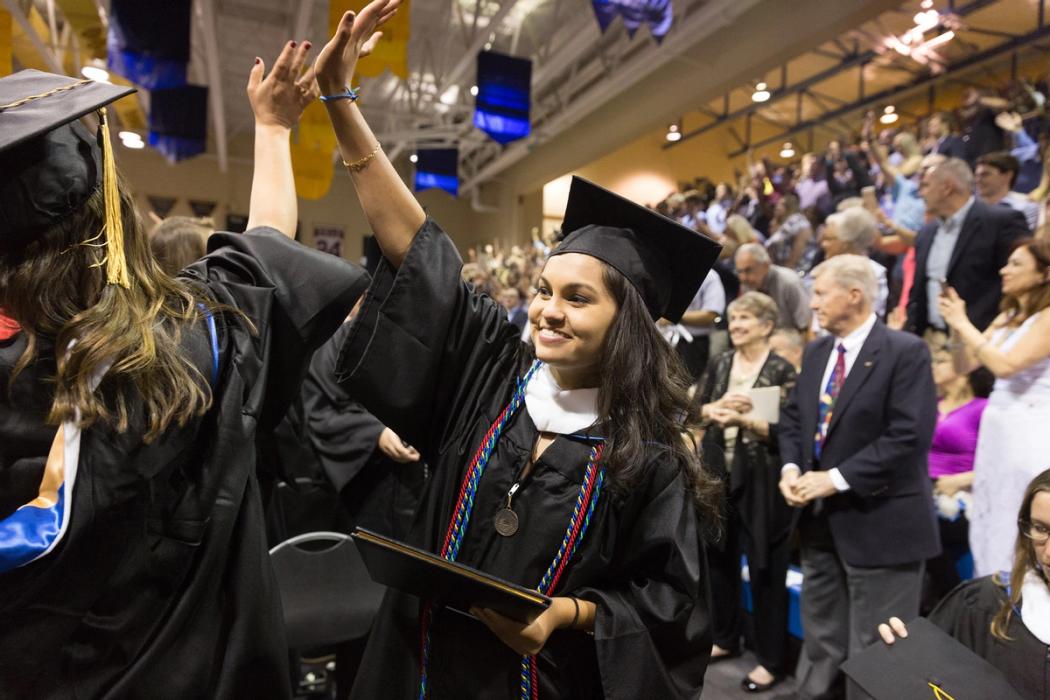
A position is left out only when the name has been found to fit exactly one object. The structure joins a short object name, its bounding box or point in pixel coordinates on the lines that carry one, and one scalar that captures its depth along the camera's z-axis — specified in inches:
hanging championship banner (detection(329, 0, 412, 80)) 221.1
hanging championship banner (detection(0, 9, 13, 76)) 242.4
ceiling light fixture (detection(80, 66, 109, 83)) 298.1
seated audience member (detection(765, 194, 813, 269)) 276.2
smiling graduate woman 53.8
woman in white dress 108.0
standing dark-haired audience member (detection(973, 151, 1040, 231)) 194.1
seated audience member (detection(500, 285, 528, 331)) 326.3
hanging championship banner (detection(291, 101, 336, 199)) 313.6
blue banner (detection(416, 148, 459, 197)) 457.1
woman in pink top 139.6
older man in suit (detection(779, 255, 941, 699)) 109.6
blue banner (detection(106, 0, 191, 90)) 244.8
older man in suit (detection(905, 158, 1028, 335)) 171.6
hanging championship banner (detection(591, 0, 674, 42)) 224.2
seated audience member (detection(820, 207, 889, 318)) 203.3
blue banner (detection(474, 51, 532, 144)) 319.9
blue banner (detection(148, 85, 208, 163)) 363.6
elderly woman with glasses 132.6
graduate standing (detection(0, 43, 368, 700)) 38.6
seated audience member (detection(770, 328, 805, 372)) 163.9
